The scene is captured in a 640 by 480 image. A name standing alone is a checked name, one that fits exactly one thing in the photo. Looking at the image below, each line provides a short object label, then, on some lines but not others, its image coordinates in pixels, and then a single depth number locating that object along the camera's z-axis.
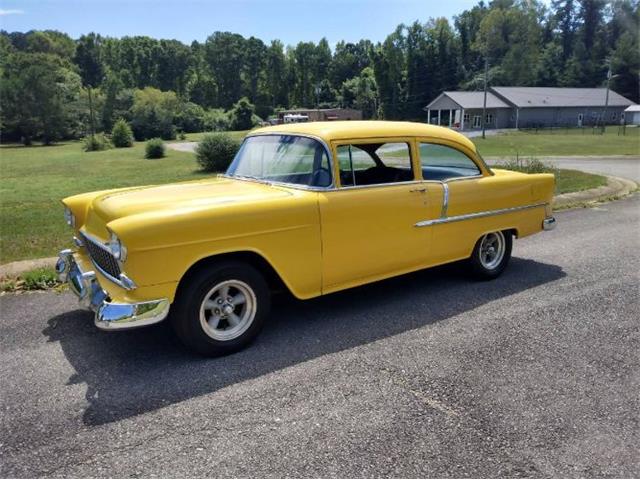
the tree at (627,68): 87.56
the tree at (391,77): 96.81
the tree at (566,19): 110.76
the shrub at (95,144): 45.88
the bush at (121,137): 51.44
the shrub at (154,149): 33.03
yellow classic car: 3.63
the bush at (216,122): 81.88
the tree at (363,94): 100.12
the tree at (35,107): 60.19
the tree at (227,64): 124.38
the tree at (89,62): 121.94
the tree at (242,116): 81.88
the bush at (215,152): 22.48
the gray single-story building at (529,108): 66.88
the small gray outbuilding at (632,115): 75.12
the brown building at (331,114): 82.38
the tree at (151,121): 67.06
